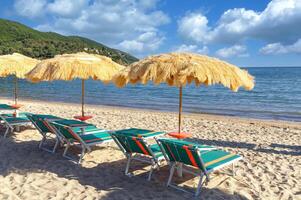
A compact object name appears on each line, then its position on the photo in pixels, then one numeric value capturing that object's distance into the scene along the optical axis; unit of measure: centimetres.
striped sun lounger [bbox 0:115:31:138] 785
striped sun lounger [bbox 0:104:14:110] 919
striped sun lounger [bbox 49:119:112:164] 576
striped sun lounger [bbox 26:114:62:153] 632
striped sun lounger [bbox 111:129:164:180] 486
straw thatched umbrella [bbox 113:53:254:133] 476
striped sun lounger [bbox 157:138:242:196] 429
